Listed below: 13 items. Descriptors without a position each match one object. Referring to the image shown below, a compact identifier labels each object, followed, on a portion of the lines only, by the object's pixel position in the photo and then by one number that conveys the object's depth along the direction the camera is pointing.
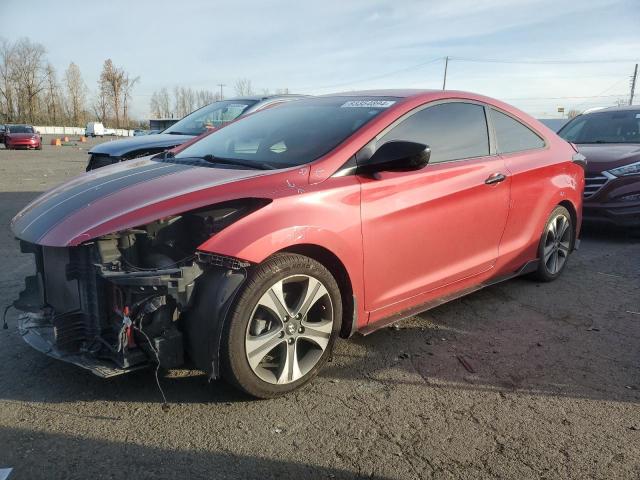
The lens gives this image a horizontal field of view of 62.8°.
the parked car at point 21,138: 31.67
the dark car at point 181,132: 6.45
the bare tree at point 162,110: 106.19
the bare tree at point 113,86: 79.94
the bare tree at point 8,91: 78.94
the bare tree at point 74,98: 91.56
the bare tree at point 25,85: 80.50
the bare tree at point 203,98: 96.15
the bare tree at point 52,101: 87.38
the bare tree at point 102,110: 86.78
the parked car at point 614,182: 6.61
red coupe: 2.62
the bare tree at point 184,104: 103.67
